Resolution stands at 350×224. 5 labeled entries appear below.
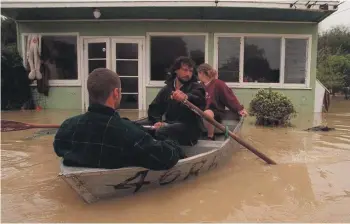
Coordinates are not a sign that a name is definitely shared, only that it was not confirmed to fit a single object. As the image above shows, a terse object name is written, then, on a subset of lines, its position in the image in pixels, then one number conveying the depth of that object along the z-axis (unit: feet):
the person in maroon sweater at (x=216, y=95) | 19.58
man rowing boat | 14.44
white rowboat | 10.17
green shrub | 27.68
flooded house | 36.17
